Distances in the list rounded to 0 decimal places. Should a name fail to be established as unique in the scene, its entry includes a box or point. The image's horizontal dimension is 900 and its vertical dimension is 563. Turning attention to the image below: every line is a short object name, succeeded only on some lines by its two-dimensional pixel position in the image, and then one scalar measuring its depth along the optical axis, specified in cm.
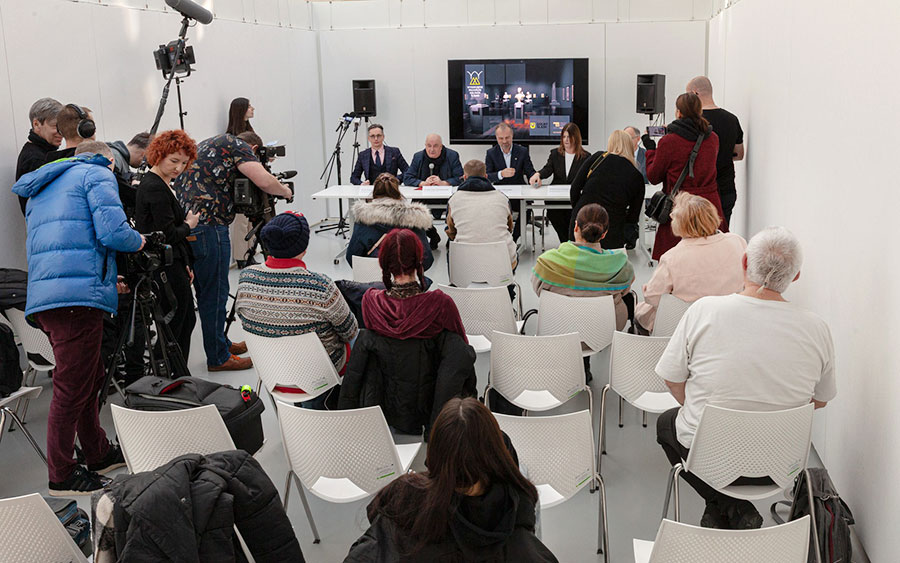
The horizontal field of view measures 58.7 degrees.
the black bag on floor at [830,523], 264
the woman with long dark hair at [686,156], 538
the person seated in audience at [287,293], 367
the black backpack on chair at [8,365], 370
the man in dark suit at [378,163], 888
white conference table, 754
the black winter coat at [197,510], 187
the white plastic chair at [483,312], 429
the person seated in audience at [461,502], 172
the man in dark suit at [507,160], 847
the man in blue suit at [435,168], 856
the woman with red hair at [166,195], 427
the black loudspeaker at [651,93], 929
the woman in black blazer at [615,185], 562
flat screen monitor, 1019
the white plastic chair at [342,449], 276
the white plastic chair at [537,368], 352
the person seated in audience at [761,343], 264
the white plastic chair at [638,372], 344
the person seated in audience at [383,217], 528
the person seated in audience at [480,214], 592
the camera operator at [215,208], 498
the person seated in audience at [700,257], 397
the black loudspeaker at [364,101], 1013
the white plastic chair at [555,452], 265
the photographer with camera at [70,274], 343
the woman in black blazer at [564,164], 775
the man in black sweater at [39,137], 484
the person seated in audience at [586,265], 423
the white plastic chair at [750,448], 259
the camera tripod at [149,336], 403
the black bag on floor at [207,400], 327
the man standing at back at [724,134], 563
